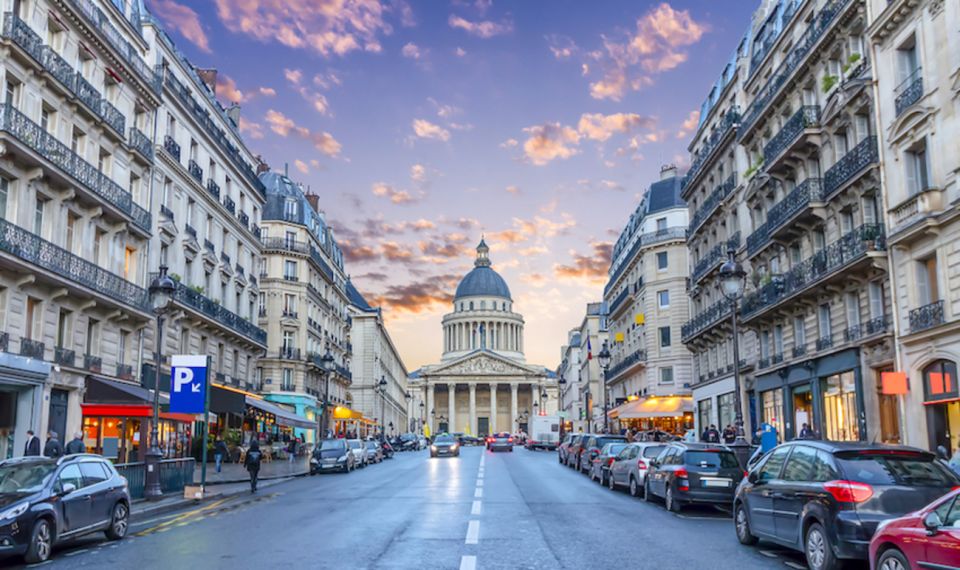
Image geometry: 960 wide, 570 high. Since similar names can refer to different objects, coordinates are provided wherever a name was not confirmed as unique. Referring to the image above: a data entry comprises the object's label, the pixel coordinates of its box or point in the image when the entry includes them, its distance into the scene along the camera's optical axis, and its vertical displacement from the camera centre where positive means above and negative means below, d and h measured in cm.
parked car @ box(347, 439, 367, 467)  4349 -78
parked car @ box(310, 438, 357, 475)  3844 -90
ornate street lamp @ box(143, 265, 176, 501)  2114 +90
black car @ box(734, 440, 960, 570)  1005 -69
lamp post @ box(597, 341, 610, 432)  4150 +347
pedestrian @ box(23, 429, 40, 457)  2286 -21
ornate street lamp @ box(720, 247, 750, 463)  2138 +343
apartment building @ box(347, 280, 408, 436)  10719 +918
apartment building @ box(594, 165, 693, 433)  5884 +856
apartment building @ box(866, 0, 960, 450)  2241 +606
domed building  16538 +1063
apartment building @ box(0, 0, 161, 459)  2488 +721
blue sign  2412 +135
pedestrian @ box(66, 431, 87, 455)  2359 -23
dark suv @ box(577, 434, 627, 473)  3343 -49
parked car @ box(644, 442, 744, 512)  1827 -85
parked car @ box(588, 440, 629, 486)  2797 -83
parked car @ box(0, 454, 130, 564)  1167 -91
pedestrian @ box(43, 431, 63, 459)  2292 -24
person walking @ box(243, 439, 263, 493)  2581 -73
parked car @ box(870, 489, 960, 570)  767 -94
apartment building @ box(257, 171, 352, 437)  6144 +946
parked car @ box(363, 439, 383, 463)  5088 -92
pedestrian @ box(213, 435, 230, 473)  3703 -58
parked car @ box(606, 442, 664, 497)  2275 -84
